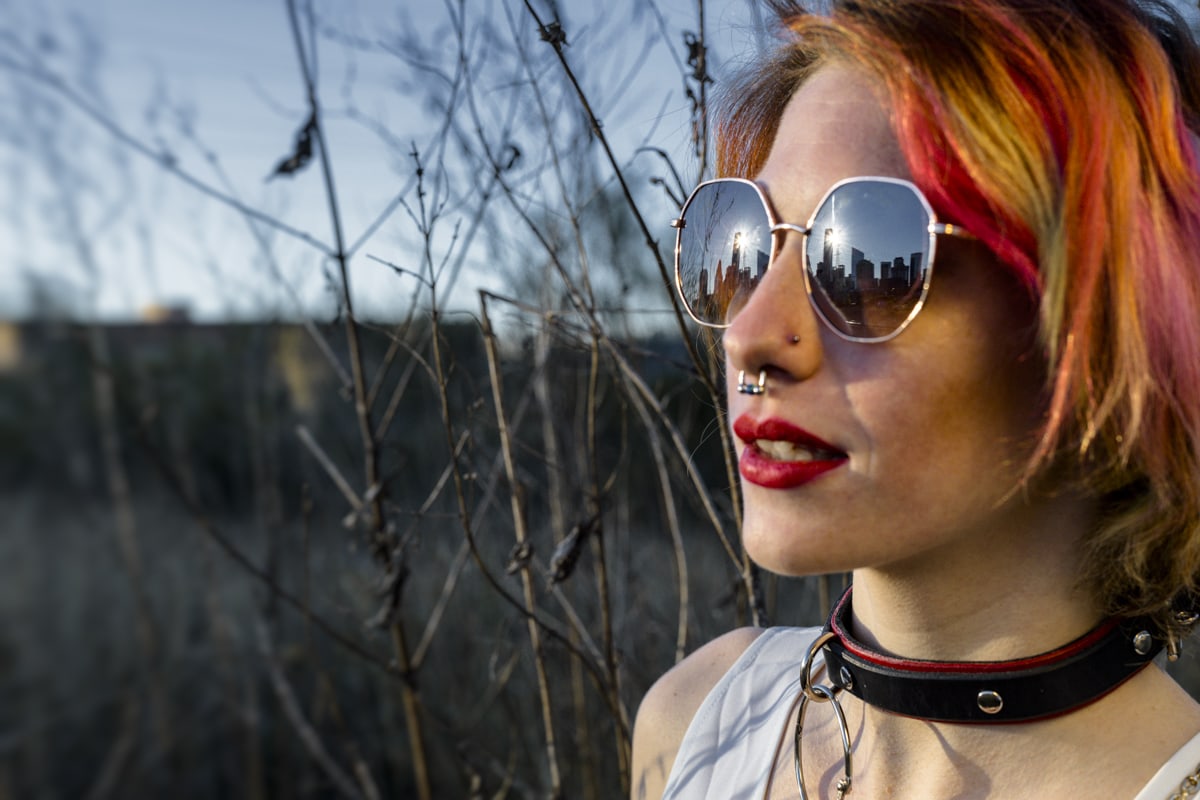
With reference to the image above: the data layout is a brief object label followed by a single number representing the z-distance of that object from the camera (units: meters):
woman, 0.51
